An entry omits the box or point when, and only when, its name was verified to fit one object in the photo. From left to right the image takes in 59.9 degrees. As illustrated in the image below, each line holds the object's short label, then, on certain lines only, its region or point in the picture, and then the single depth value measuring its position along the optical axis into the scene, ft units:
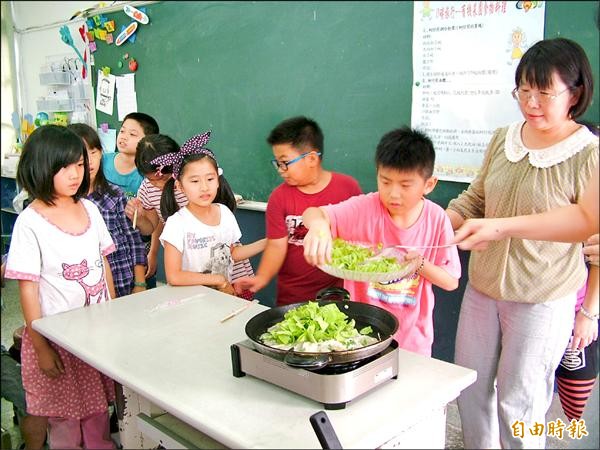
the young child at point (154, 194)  4.62
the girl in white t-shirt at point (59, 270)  4.24
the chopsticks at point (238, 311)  4.02
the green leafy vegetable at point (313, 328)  2.93
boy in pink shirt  3.51
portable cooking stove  2.61
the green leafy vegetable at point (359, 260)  3.24
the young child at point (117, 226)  4.67
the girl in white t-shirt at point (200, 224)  4.52
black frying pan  2.60
